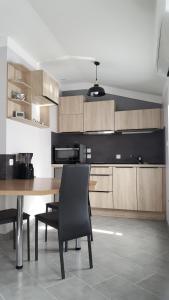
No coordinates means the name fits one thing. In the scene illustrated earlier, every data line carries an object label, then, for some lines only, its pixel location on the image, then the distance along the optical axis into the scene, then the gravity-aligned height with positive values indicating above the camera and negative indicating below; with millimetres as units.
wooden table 1904 -254
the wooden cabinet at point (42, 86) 3609 +1106
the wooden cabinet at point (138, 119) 4348 +733
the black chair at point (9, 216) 2332 -569
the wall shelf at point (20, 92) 3354 +964
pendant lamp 3793 +1063
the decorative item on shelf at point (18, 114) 3392 +635
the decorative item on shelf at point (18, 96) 3402 +896
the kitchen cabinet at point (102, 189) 4359 -551
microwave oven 4637 +92
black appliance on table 3318 -109
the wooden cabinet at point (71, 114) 4824 +913
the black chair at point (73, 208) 2059 -441
